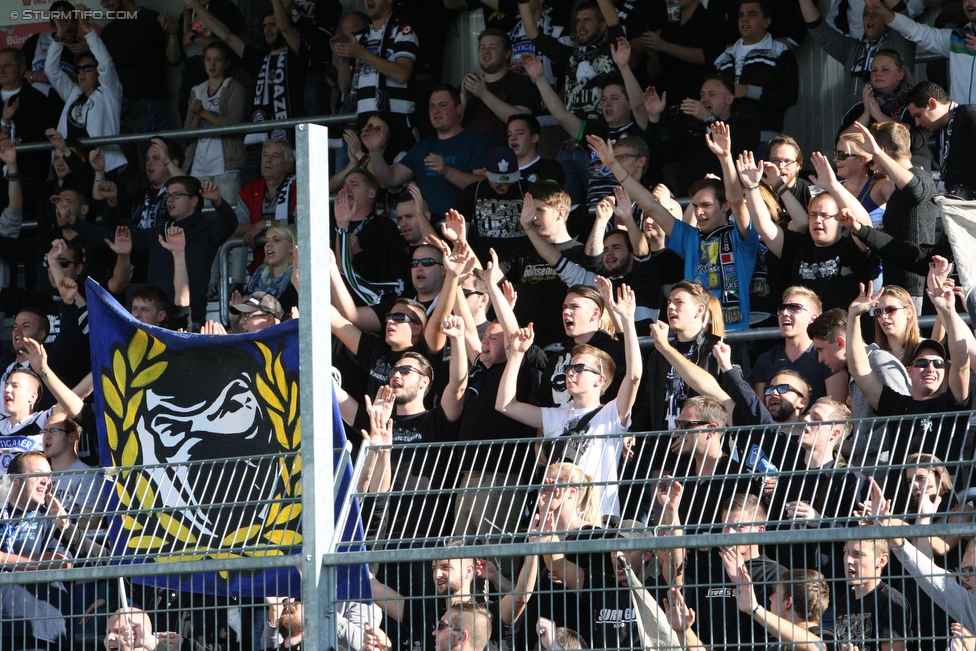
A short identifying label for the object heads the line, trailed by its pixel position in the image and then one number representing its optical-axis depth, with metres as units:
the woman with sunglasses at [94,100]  24.47
